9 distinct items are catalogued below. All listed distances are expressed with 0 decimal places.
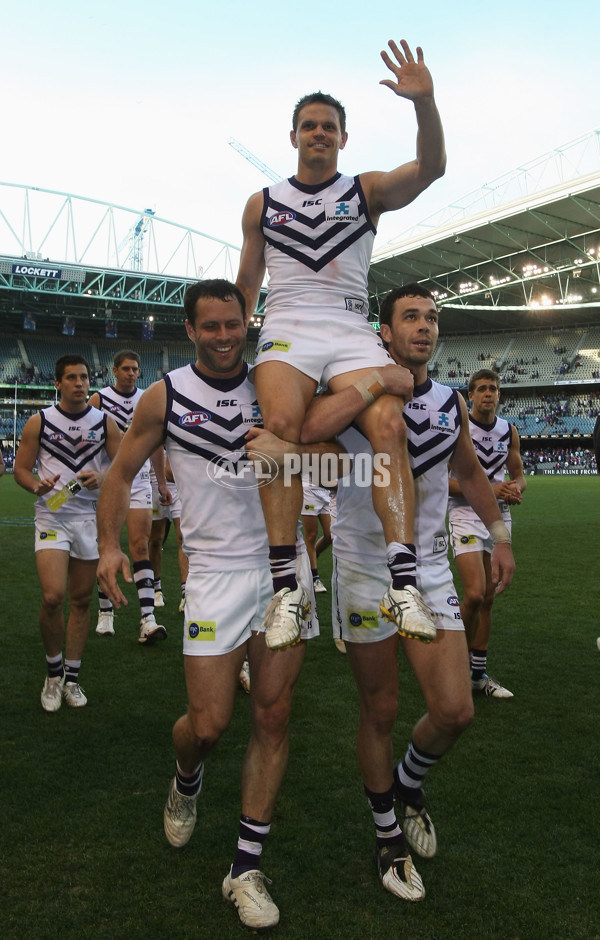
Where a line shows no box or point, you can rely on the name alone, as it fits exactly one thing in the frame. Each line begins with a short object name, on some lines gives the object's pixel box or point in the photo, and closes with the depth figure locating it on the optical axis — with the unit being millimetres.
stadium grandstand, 45094
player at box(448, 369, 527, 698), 5922
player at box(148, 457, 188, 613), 9172
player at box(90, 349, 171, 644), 7578
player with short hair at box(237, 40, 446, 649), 3260
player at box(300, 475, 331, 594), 9115
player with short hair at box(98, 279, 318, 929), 3252
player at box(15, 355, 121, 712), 5660
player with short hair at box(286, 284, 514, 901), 3420
